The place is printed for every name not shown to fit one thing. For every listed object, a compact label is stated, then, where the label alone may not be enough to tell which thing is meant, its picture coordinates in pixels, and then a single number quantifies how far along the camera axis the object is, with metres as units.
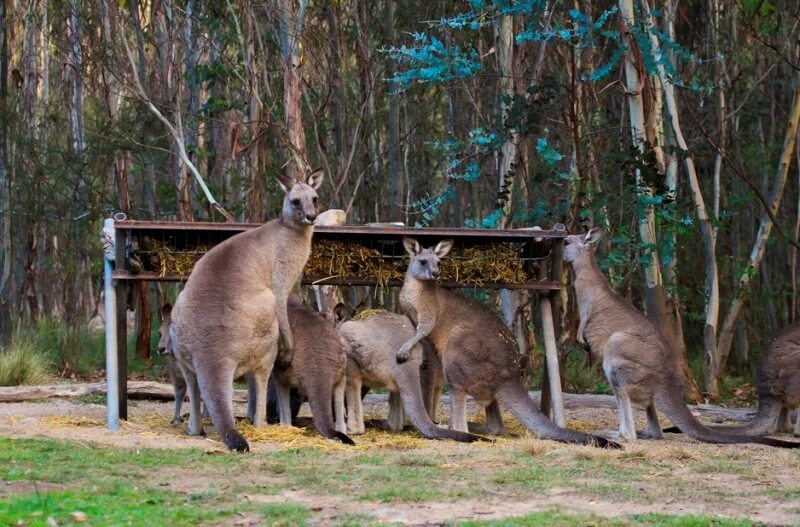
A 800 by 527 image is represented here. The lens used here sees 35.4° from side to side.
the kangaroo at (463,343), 10.64
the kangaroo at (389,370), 10.49
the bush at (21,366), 14.57
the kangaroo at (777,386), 11.04
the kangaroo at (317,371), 10.21
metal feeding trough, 10.85
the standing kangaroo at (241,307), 9.86
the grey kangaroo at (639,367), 10.48
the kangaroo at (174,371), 11.02
